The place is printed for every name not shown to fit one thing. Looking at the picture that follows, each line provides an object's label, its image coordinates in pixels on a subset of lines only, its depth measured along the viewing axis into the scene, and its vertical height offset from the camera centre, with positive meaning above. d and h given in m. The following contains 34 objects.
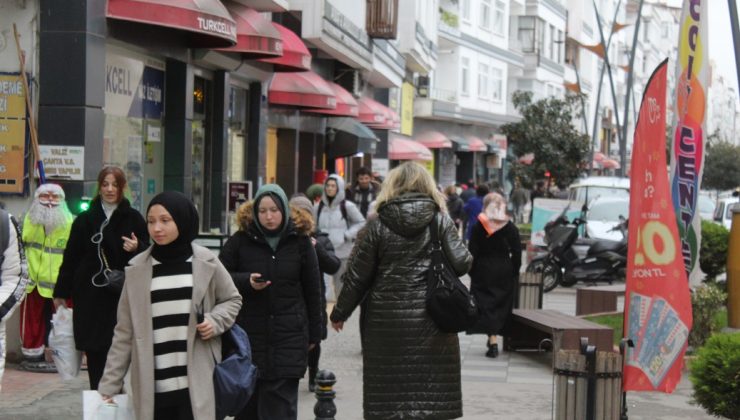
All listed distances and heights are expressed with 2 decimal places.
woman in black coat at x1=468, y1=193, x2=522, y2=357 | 12.98 -0.97
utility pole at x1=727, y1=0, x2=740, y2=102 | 13.76 +1.64
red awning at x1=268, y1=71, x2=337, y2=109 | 23.84 +1.35
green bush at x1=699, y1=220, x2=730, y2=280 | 18.53 -1.05
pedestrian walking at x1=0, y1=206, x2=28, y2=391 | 6.79 -0.60
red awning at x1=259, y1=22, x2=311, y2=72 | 20.53 +1.78
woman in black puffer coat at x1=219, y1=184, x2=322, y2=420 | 7.62 -0.79
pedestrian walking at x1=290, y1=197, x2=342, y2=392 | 10.06 -0.76
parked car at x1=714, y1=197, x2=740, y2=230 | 36.06 -0.96
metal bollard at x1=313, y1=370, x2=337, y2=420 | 7.17 -1.31
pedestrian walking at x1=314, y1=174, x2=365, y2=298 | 15.23 -0.63
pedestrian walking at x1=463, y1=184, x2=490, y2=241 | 26.55 -0.70
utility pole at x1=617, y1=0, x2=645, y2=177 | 37.12 +2.22
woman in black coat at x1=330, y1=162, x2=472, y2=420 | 7.41 -0.85
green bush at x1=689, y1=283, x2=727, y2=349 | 12.88 -1.34
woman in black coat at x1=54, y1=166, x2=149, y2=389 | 7.91 -0.64
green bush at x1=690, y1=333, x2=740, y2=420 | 7.62 -1.19
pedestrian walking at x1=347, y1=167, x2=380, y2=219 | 18.67 -0.34
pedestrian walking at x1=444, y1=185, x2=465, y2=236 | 31.00 -0.84
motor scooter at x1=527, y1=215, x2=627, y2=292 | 22.97 -1.57
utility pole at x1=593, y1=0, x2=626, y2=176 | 40.41 +2.79
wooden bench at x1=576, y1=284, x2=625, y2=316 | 16.70 -1.65
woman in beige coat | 5.98 -0.78
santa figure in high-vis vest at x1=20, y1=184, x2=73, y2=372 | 11.16 -0.92
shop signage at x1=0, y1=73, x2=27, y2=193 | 12.81 +0.21
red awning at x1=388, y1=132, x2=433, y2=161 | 42.47 +0.66
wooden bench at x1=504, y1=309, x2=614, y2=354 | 11.72 -1.50
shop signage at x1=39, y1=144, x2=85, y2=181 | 13.29 -0.03
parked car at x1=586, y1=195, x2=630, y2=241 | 25.52 -0.83
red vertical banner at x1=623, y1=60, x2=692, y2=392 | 9.77 -0.70
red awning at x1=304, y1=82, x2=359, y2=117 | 26.94 +1.33
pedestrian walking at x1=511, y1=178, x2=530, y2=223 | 43.28 -1.00
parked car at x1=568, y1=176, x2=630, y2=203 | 29.41 -0.31
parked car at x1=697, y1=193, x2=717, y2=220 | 39.16 -0.91
